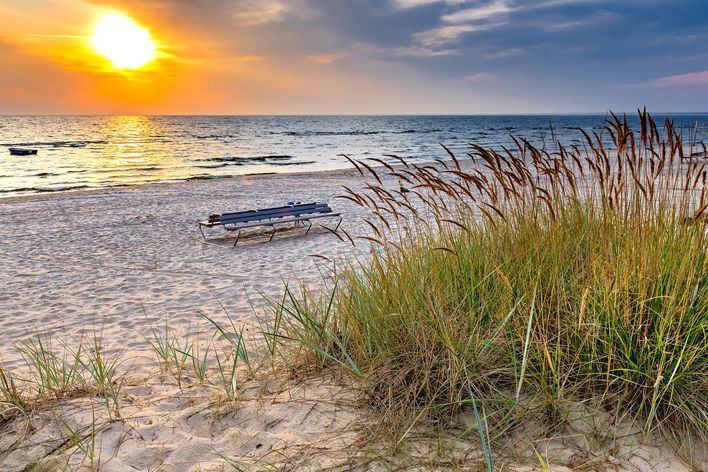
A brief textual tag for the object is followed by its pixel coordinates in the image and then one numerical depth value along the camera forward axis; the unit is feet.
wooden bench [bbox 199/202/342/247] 32.53
